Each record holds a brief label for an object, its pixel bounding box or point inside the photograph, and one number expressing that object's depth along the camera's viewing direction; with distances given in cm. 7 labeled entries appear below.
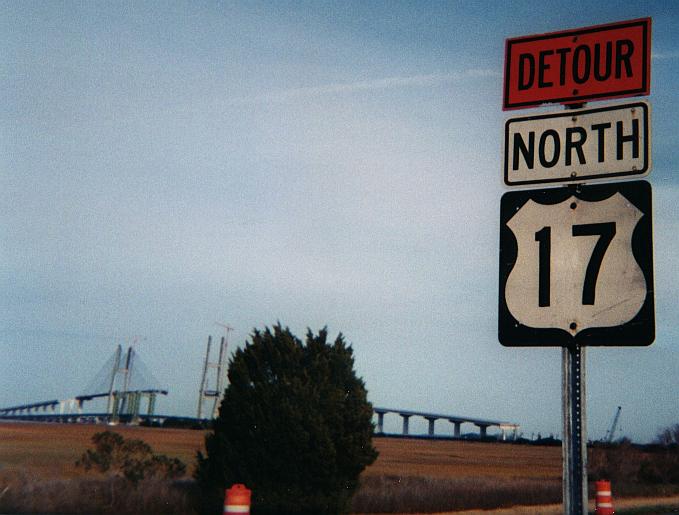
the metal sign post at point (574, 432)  292
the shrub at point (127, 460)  2284
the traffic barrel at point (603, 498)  1187
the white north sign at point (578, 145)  312
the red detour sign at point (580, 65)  330
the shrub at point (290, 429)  1691
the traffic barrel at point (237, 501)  548
